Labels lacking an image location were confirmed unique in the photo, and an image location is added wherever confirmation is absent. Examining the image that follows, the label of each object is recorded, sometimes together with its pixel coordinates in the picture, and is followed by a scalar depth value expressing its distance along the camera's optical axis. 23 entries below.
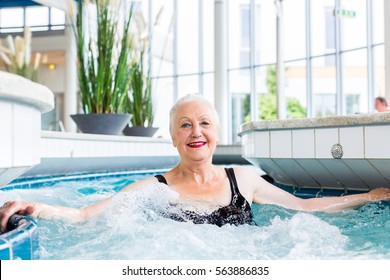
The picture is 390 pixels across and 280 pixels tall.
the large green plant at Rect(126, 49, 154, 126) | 5.52
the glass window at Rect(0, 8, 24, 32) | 14.71
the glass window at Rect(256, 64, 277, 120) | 16.36
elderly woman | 1.99
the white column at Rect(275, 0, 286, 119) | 7.97
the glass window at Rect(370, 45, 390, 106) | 8.87
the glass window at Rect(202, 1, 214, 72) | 12.77
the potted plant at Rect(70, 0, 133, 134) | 4.64
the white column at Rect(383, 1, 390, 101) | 7.49
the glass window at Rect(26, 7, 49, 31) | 14.60
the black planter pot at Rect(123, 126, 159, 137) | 6.16
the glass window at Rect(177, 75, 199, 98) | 13.03
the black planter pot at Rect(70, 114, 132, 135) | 5.04
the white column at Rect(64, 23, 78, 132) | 13.01
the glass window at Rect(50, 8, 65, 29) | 14.47
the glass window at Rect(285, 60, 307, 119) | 14.14
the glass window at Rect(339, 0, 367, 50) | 9.31
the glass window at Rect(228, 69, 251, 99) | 13.72
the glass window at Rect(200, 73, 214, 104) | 12.80
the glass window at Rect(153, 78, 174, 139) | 13.49
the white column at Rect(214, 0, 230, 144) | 11.59
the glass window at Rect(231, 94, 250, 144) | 13.38
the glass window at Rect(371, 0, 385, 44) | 8.98
